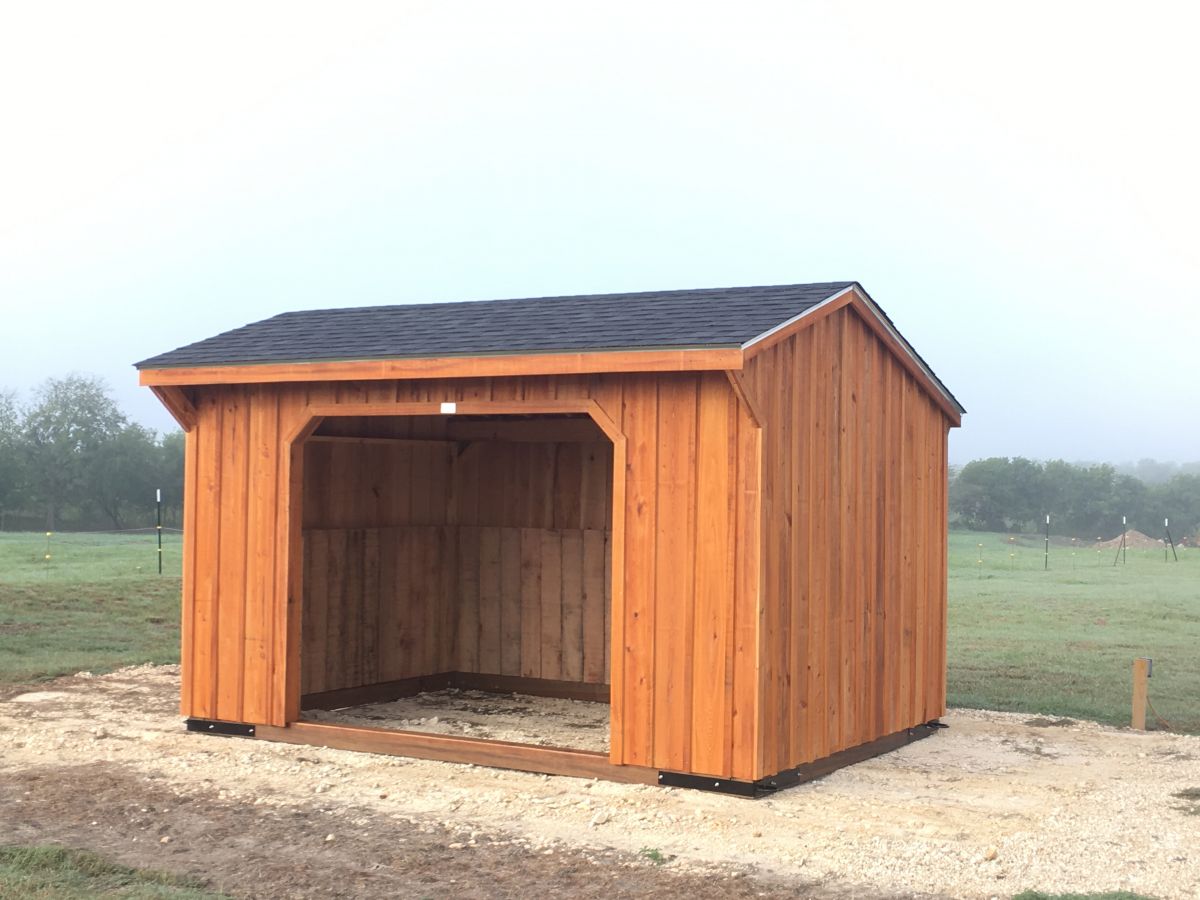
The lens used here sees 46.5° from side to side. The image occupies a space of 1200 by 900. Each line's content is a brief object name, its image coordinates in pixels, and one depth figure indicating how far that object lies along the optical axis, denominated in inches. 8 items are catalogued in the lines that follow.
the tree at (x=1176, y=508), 2571.4
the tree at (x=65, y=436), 2073.1
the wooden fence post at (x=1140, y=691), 436.1
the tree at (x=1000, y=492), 2453.2
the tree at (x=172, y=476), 2030.0
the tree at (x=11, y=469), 2010.3
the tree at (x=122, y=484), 2058.3
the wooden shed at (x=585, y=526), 319.3
